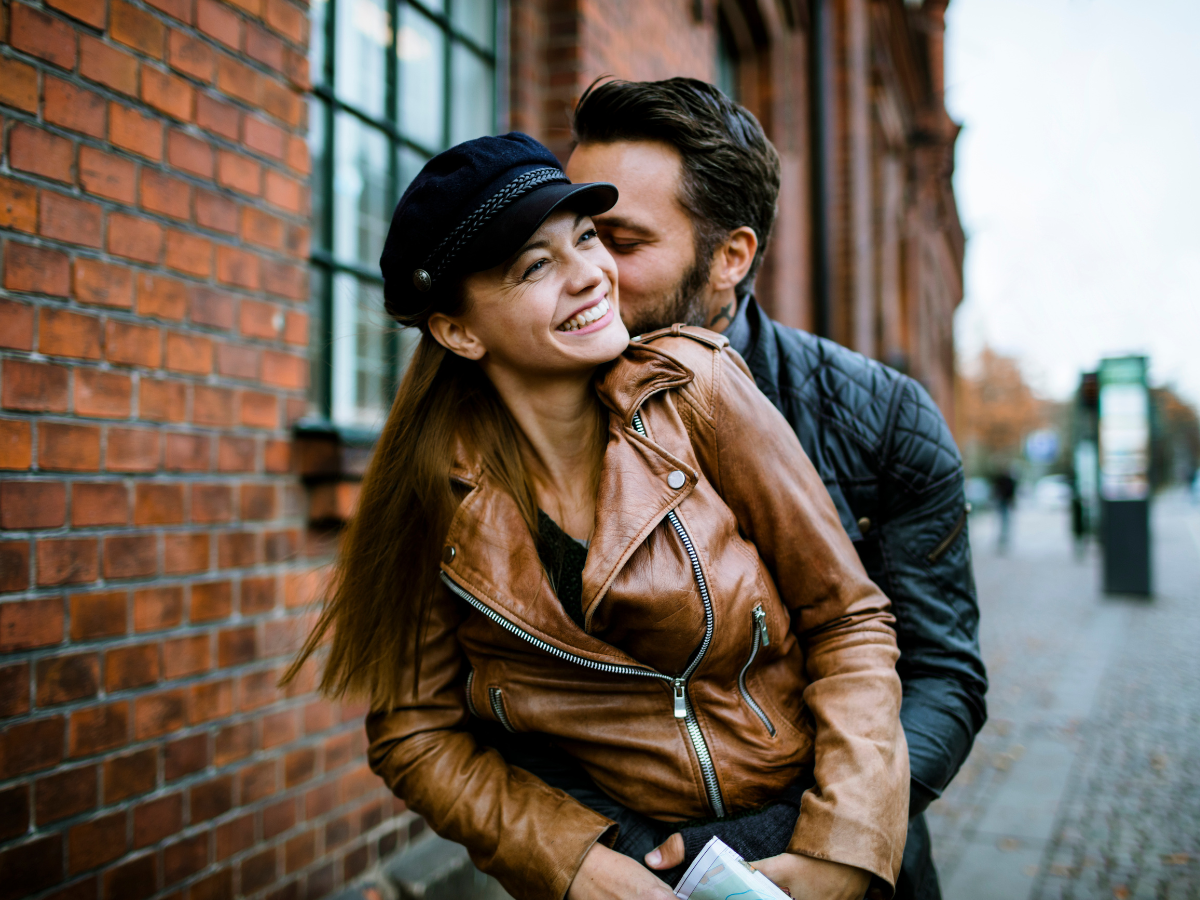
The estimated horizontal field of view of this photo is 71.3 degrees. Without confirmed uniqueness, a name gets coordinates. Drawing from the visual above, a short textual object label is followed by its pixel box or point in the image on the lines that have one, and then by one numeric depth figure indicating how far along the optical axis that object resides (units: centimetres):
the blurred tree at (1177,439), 6919
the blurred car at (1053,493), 4219
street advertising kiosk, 1030
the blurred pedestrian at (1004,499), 1812
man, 162
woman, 138
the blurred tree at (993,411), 4869
